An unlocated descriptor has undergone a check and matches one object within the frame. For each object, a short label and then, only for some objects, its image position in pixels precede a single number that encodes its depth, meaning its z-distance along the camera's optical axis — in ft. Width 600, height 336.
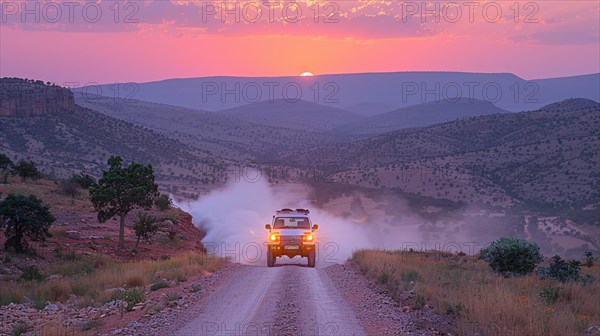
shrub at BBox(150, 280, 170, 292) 58.13
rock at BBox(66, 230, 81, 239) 98.24
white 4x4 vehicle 80.94
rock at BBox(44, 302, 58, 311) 51.86
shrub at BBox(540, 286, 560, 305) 54.70
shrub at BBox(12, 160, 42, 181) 147.84
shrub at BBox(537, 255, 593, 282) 71.87
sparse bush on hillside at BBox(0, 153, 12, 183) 153.49
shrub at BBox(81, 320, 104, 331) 42.71
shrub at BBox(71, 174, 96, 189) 154.30
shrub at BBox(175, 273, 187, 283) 63.02
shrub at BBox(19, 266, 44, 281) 68.74
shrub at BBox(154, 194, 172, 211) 140.05
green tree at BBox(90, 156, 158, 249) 96.93
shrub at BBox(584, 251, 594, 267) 103.46
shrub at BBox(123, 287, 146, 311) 49.37
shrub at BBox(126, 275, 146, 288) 61.87
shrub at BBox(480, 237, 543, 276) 81.76
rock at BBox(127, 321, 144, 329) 41.63
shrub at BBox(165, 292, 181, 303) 50.75
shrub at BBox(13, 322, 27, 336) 42.57
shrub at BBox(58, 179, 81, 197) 140.05
